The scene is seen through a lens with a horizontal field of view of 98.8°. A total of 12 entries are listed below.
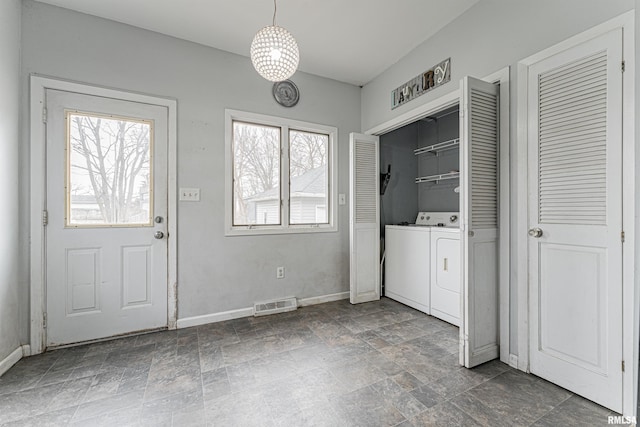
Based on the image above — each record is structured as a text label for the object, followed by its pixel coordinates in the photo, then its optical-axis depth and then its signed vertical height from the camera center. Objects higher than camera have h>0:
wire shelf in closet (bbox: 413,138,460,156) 3.15 +0.86
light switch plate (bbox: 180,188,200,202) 2.72 +0.19
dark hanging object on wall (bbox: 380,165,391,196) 3.77 +0.45
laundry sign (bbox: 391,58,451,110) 2.53 +1.32
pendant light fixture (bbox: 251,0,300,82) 1.75 +1.06
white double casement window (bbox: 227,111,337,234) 3.05 +0.46
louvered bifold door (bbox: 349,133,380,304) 3.40 -0.07
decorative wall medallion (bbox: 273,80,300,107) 3.17 +1.42
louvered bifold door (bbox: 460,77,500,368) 1.98 -0.04
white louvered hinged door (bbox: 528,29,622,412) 1.52 -0.02
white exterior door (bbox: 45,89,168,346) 2.29 -0.04
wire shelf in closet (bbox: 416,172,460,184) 3.31 +0.48
